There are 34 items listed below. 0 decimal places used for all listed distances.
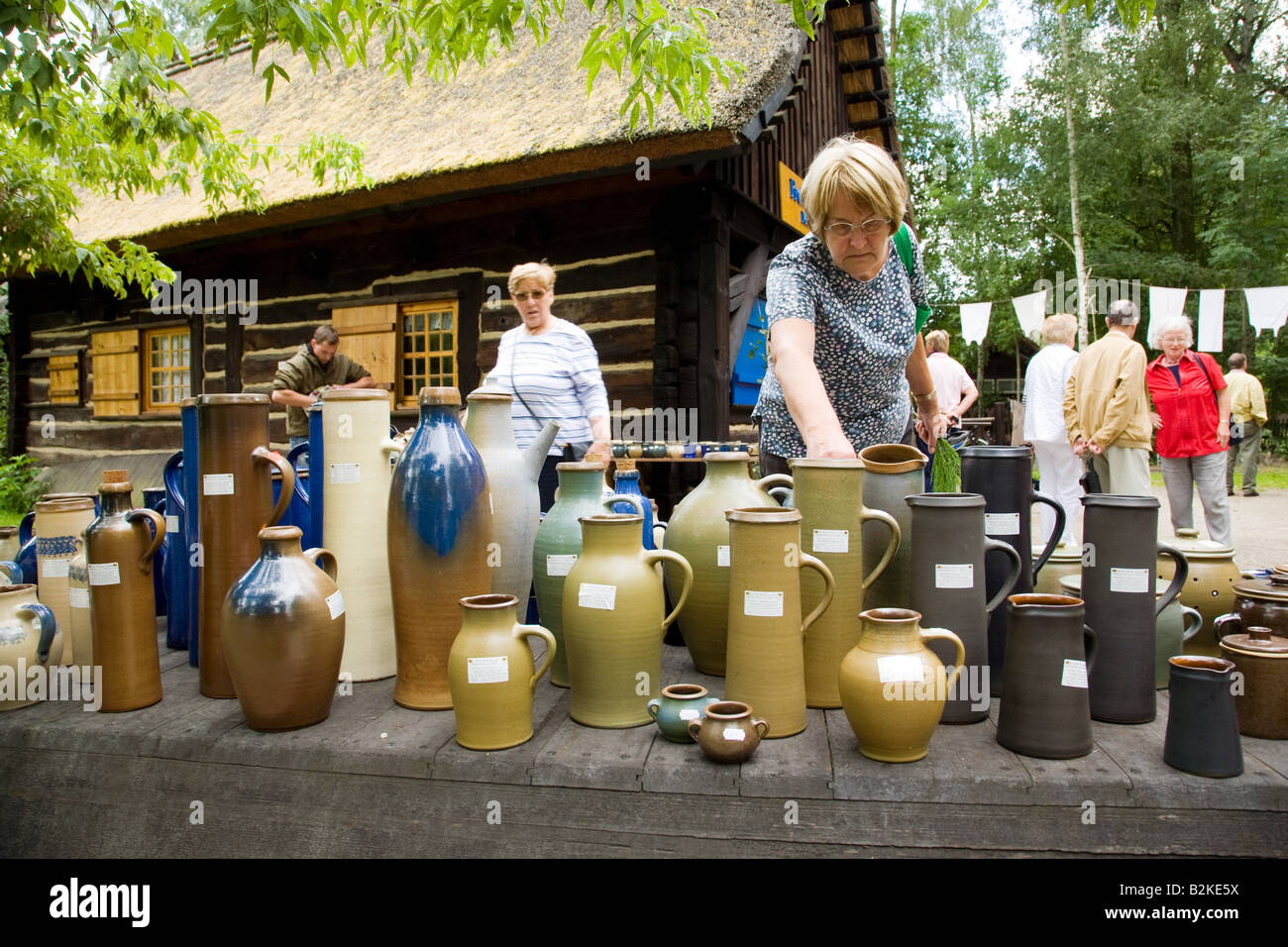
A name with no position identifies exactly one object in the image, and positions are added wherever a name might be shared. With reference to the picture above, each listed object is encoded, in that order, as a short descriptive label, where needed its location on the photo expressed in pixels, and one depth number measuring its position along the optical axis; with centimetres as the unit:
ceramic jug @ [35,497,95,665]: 195
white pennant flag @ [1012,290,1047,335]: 1270
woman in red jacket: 483
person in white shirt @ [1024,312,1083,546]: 532
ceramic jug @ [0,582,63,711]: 171
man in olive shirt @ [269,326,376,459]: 512
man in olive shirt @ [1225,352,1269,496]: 981
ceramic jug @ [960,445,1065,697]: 167
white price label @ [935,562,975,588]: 149
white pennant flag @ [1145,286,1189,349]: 1174
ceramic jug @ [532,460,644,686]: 174
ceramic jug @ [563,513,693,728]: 151
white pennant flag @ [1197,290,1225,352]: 1091
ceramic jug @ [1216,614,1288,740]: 144
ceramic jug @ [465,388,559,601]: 187
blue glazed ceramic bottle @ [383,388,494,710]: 161
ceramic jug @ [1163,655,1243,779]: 129
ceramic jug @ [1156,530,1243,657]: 184
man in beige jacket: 454
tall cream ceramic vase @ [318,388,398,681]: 177
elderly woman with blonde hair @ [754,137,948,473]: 173
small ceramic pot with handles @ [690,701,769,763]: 132
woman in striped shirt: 316
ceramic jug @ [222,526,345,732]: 149
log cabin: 512
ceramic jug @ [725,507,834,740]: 145
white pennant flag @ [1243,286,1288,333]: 1086
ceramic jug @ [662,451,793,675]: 172
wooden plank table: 126
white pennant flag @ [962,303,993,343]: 1286
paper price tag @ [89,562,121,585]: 166
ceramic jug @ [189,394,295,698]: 171
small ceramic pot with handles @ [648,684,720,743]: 142
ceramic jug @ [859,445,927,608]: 165
